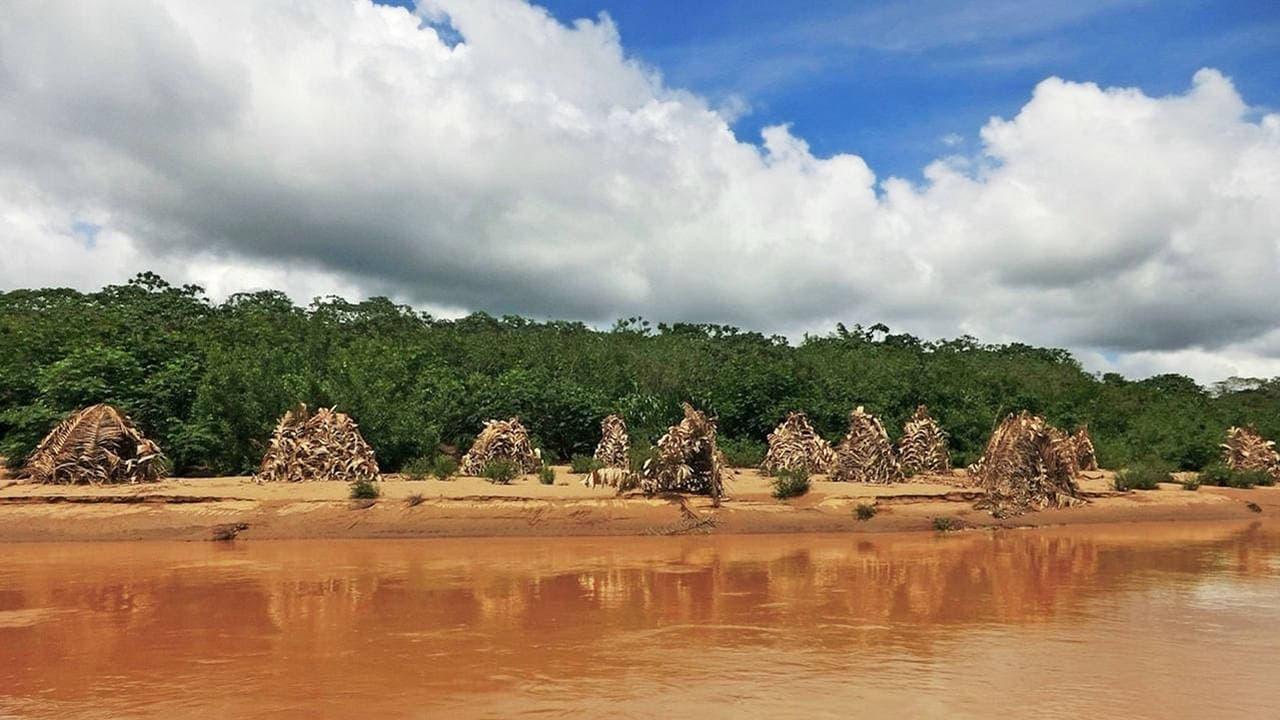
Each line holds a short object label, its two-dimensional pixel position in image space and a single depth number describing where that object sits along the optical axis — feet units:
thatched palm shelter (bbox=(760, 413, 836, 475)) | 64.44
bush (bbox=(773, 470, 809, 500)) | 53.93
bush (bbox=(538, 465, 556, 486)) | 57.72
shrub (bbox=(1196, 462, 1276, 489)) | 71.26
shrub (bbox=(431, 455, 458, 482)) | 58.80
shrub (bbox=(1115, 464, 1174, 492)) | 64.39
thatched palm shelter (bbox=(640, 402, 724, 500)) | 52.80
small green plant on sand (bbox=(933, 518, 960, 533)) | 52.95
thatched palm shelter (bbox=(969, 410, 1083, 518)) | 56.90
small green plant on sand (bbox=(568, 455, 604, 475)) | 64.28
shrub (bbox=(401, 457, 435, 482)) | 58.59
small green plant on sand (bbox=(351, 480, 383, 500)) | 51.06
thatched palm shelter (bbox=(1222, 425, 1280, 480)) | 77.71
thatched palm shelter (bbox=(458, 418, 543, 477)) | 62.13
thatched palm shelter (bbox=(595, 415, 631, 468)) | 66.59
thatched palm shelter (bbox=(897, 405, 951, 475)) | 68.18
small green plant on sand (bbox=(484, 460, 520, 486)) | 57.47
